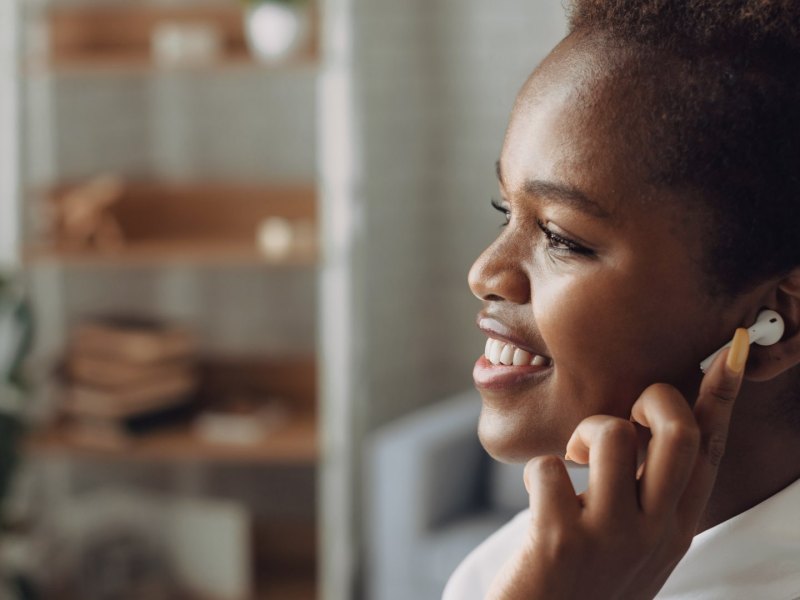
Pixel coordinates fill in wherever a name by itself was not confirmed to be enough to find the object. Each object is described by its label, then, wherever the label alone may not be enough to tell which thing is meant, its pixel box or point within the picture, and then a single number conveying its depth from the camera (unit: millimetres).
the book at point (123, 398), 2842
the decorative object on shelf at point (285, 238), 2799
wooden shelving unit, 2820
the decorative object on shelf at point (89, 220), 2945
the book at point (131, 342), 2842
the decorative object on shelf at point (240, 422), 2885
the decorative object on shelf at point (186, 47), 2803
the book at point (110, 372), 2842
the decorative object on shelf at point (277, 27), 2734
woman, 605
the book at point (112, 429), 2854
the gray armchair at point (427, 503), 2844
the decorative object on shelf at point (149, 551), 3068
